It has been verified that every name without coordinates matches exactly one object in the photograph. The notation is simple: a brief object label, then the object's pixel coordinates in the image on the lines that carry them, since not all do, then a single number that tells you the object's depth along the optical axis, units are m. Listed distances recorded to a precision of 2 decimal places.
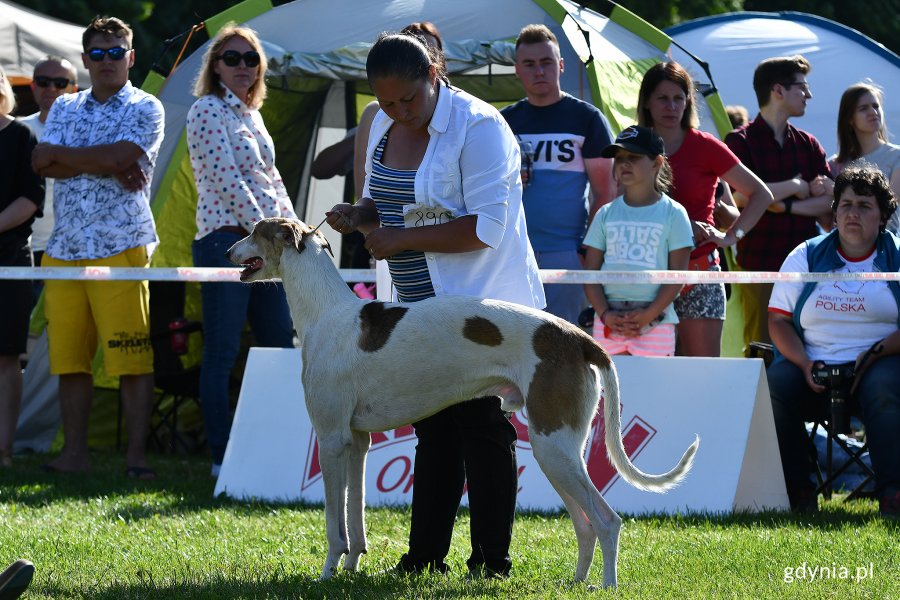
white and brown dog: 7.93
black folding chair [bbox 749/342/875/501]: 12.56
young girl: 12.62
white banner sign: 11.60
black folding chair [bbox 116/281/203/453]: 16.14
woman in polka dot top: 13.52
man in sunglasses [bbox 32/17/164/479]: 13.62
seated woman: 12.14
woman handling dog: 8.05
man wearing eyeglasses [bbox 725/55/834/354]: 15.18
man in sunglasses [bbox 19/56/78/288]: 18.16
